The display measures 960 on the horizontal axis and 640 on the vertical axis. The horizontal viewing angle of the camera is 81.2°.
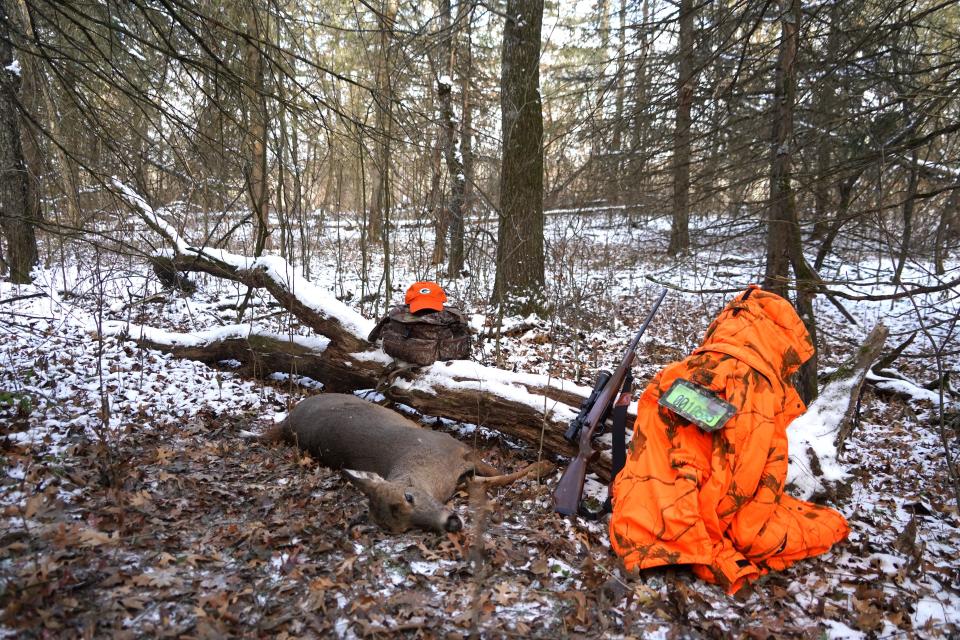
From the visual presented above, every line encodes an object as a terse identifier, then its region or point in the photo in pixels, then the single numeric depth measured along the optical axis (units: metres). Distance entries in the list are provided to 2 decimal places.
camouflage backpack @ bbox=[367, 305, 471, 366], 4.96
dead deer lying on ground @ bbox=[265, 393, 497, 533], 3.22
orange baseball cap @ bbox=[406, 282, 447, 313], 4.92
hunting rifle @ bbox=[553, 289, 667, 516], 3.63
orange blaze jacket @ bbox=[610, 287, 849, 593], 3.10
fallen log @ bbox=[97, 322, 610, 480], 4.50
